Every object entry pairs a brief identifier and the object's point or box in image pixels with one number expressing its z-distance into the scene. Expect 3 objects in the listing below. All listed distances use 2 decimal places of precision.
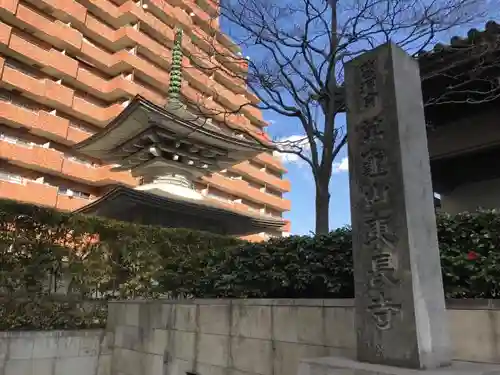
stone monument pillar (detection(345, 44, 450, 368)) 3.34
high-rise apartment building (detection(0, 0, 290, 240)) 32.12
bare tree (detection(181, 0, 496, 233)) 7.36
